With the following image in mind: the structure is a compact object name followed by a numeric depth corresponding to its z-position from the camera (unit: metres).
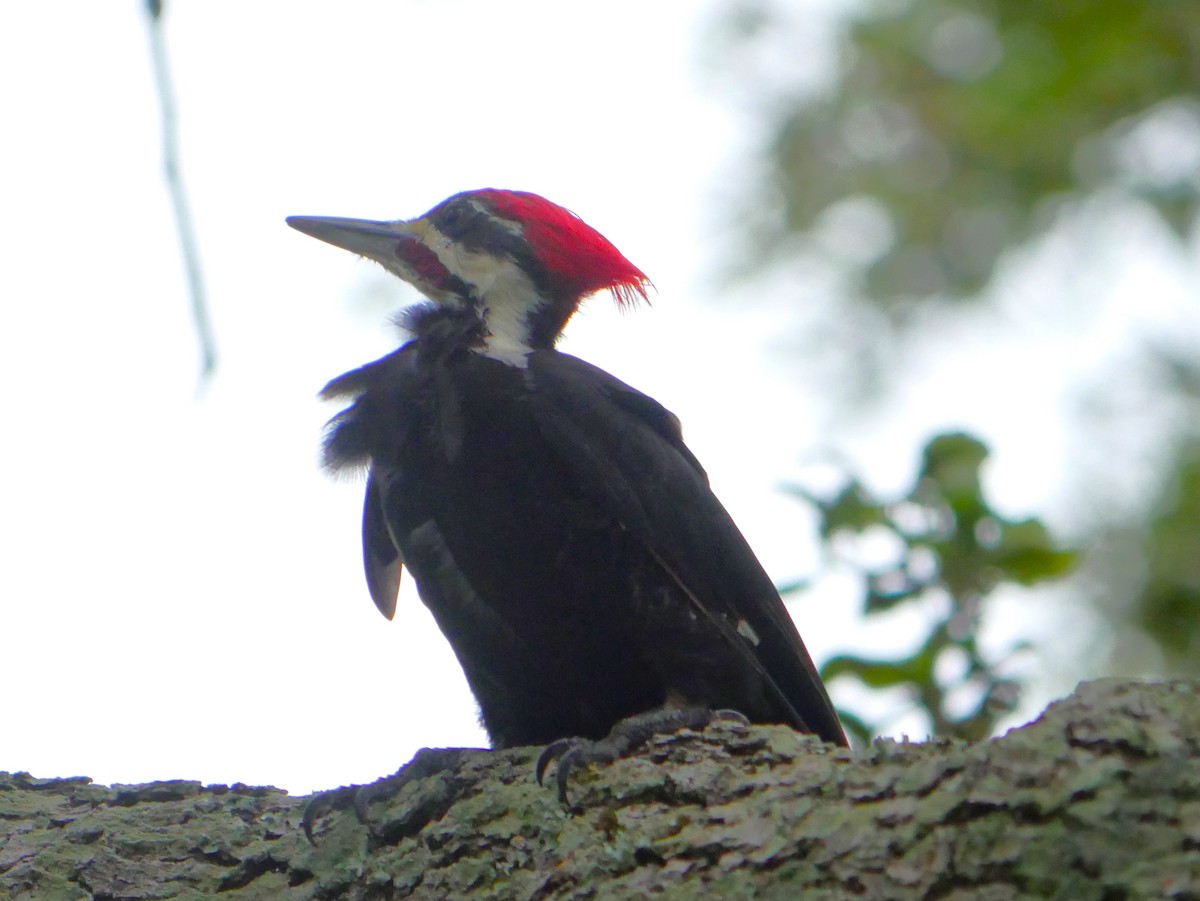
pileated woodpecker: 6.35
